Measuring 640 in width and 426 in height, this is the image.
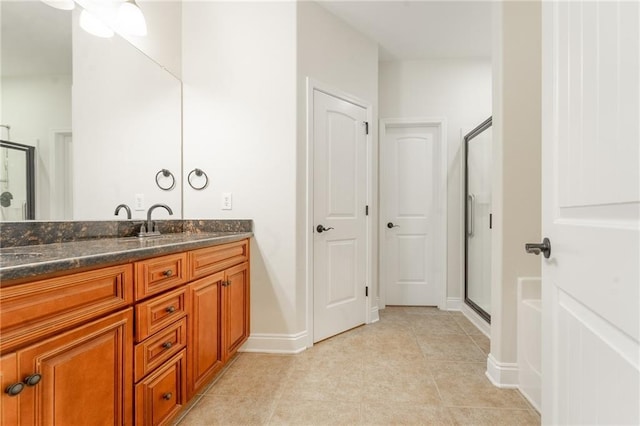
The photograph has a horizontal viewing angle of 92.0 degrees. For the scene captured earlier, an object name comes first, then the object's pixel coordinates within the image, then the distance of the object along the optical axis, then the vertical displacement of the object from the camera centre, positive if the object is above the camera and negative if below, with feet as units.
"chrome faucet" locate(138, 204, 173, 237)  6.27 -0.39
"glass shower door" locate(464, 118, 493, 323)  8.90 -0.30
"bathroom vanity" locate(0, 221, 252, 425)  2.49 -1.30
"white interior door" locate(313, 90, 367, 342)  8.11 -0.12
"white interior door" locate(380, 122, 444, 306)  11.22 +0.04
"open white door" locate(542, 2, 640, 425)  1.84 -0.01
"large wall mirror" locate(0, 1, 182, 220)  4.31 +1.67
